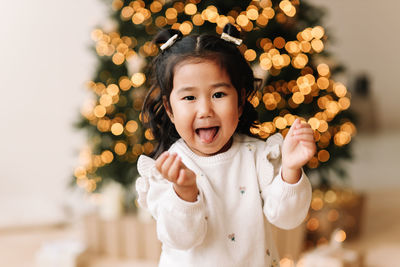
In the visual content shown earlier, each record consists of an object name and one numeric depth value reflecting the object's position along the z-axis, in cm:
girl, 85
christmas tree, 203
